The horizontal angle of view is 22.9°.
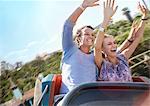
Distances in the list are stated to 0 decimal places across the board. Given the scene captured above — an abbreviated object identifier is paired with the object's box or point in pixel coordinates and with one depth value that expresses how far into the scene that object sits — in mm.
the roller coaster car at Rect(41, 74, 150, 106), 941
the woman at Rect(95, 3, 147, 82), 1459
